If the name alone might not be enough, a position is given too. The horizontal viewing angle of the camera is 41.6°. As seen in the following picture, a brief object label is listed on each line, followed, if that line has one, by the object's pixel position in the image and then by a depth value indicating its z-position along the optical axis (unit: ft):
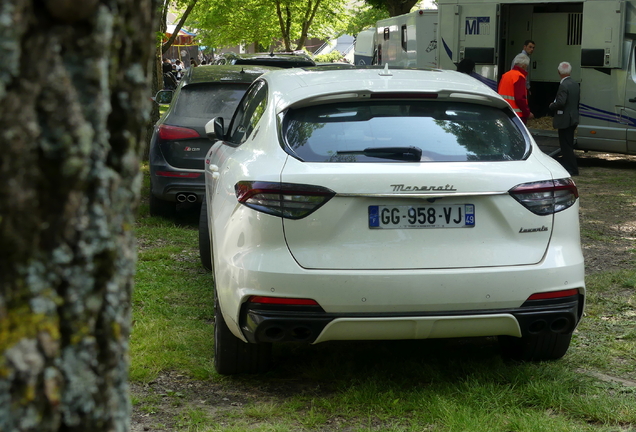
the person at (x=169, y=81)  95.23
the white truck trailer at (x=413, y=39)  60.44
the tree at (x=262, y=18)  124.26
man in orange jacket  42.47
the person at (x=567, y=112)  42.39
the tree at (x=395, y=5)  78.79
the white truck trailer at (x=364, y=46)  104.72
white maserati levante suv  12.35
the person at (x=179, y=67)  144.08
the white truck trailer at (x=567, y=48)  43.57
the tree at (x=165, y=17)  56.85
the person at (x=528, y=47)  46.70
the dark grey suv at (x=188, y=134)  28.27
